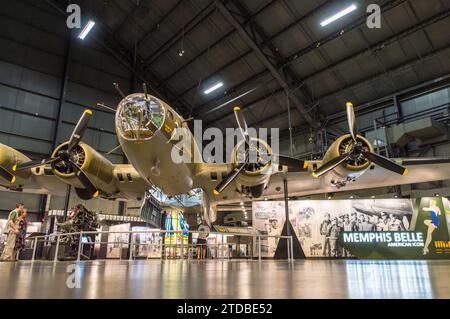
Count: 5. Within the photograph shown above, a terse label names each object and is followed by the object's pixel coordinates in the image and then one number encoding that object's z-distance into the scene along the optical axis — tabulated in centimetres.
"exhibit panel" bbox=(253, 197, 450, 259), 1758
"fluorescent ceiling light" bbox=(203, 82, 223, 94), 3147
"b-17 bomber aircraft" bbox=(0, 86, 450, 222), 1093
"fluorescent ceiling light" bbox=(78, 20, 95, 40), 2243
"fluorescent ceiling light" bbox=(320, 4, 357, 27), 2189
